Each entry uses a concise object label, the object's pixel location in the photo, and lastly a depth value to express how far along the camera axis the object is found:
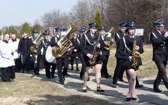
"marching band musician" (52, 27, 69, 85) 12.20
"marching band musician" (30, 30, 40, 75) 16.53
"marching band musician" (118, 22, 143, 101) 8.70
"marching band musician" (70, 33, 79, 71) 14.73
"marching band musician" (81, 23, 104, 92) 10.10
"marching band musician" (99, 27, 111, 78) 11.54
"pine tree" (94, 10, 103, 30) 35.44
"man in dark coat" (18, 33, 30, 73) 16.61
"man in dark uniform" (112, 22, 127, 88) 10.84
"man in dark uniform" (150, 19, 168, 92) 9.34
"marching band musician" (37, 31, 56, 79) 13.99
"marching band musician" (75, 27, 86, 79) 10.38
